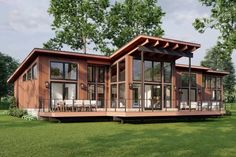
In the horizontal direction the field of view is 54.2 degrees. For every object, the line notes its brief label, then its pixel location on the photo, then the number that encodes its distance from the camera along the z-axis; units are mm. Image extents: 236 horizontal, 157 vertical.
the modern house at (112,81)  15934
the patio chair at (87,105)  15841
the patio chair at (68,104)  15384
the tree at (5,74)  38217
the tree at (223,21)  15191
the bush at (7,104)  22324
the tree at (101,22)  29874
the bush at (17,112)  18315
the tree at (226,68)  52417
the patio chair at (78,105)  15548
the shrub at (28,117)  16352
